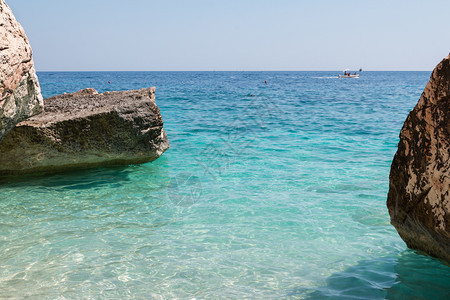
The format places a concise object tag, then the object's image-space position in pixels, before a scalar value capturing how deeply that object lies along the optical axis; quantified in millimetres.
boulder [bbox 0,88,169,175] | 6375
